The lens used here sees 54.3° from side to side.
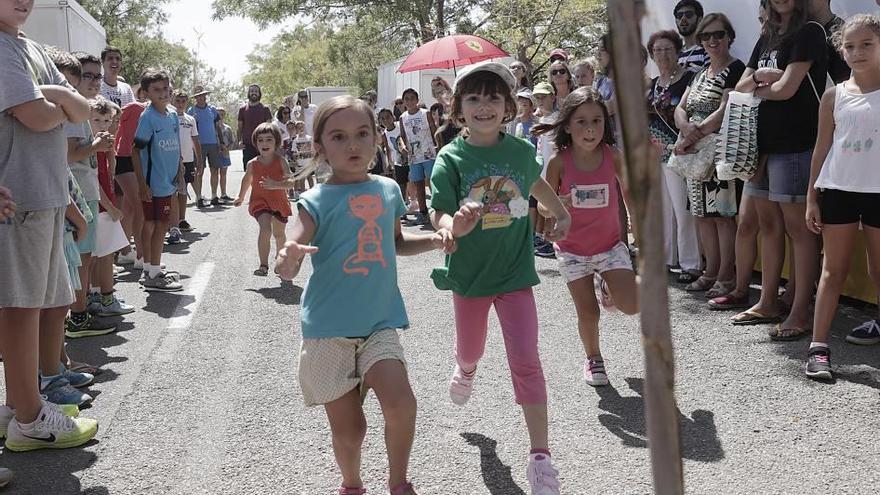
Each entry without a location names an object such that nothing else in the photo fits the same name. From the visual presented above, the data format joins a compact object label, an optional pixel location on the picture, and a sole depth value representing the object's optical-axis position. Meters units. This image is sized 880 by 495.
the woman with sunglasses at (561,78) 8.83
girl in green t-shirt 3.73
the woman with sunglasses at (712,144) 6.49
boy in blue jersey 7.96
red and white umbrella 12.78
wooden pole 0.92
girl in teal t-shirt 3.11
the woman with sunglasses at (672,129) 7.05
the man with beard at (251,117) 15.15
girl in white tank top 4.54
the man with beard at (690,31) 7.01
